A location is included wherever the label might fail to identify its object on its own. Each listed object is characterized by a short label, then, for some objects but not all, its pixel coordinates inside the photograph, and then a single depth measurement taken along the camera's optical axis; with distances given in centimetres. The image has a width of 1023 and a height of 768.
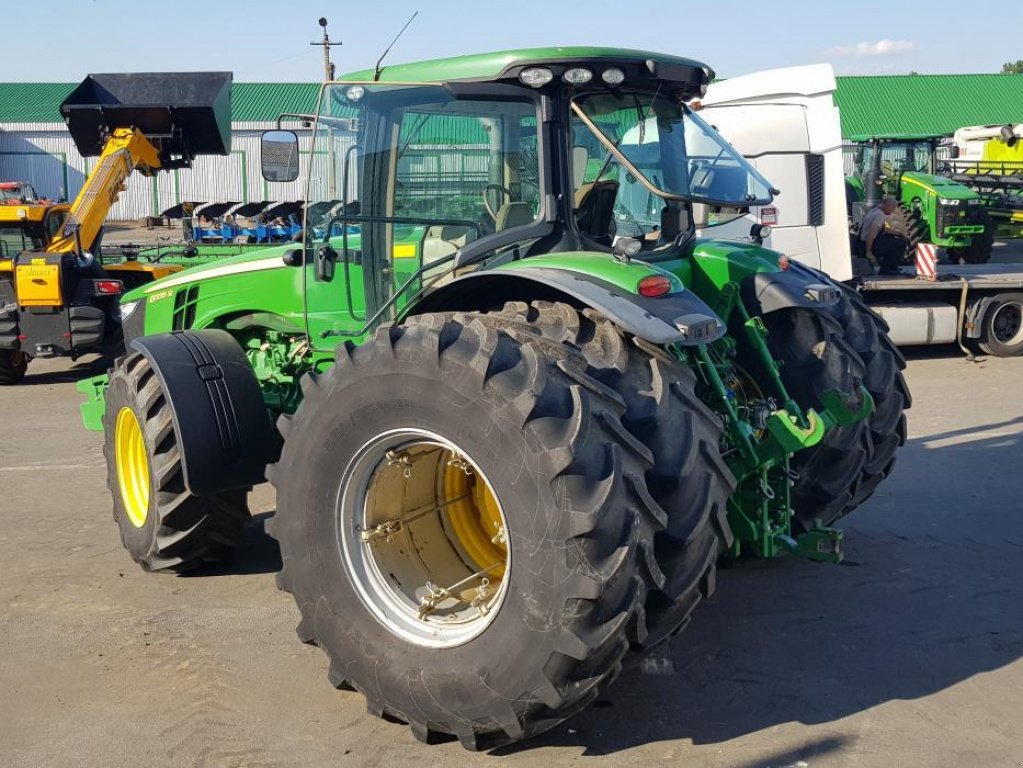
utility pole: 2870
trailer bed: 1245
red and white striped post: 1257
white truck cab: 1290
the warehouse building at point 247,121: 3878
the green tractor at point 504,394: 354
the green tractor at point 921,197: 1969
